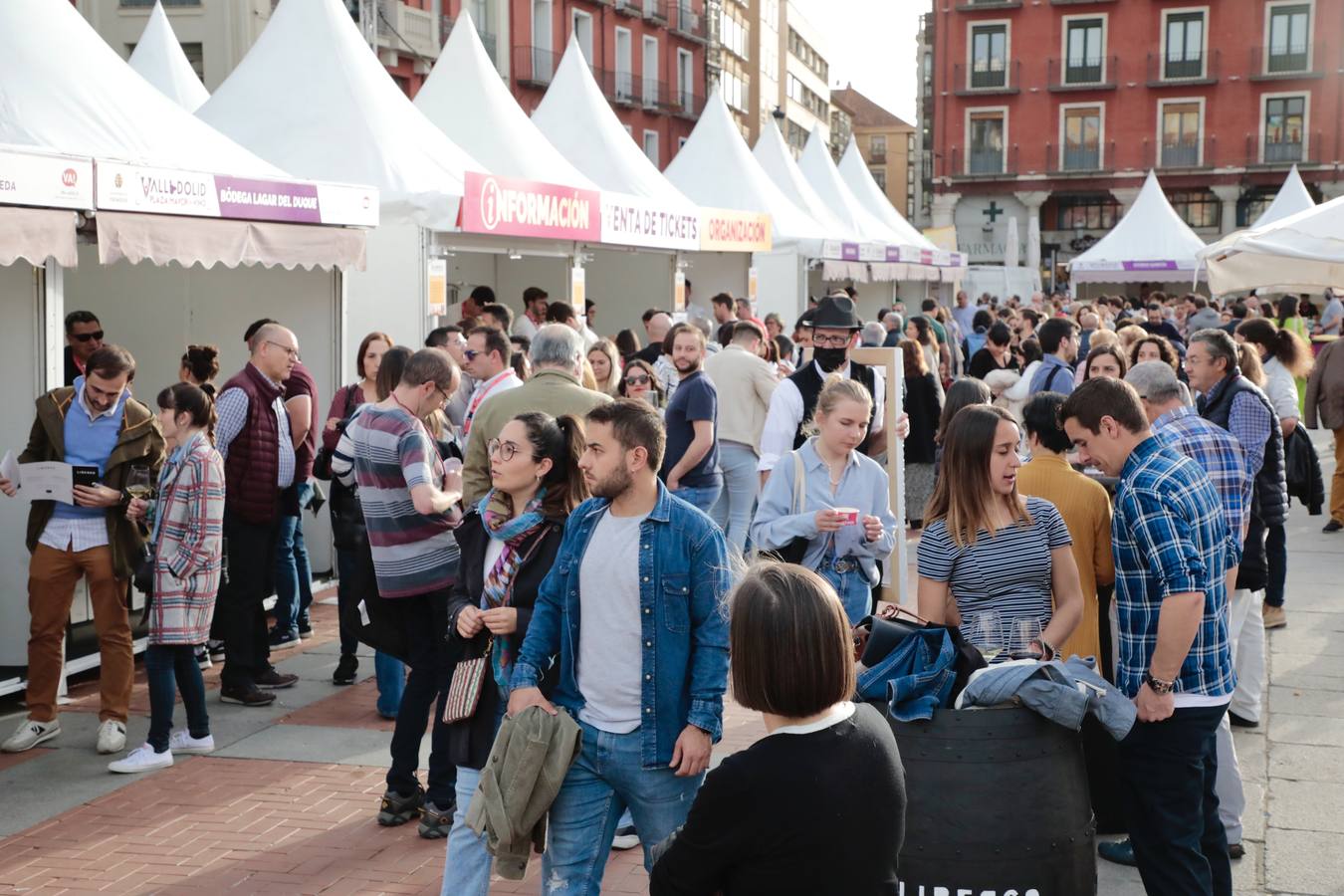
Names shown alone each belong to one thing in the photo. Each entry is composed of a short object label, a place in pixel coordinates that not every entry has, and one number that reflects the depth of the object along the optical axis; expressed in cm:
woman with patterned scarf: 403
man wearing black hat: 668
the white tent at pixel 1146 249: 3244
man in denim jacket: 360
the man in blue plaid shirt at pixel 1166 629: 388
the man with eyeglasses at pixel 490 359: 677
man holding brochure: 637
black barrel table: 345
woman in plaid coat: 607
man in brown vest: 719
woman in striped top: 425
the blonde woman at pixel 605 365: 923
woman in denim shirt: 515
